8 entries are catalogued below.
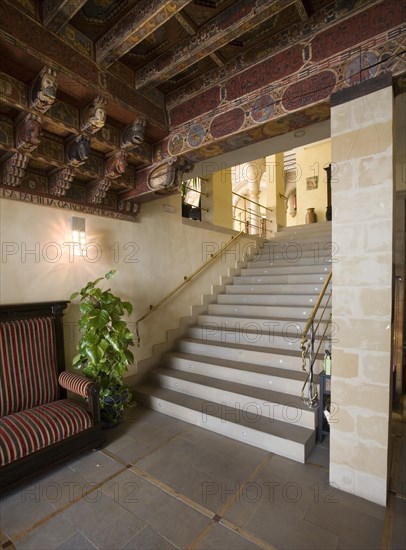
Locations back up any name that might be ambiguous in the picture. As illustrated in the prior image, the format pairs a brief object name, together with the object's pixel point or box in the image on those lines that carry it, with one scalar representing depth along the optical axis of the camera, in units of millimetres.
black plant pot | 2889
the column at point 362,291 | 1806
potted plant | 2748
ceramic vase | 9283
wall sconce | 3031
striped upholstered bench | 2104
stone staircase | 2625
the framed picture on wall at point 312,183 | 9422
